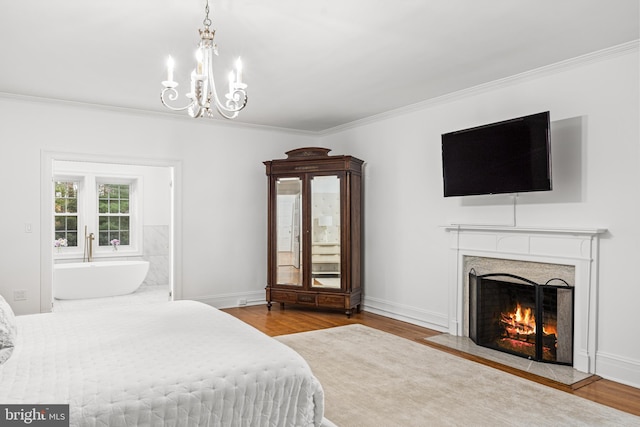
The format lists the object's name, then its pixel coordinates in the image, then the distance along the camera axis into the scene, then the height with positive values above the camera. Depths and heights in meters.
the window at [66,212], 7.32 -0.05
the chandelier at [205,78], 2.34 +0.71
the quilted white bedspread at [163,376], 1.60 -0.66
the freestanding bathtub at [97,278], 6.55 -1.06
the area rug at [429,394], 2.63 -1.25
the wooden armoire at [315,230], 5.48 -0.26
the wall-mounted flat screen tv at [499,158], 3.55 +0.46
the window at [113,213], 7.66 -0.07
